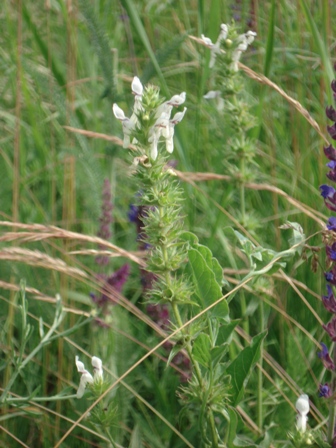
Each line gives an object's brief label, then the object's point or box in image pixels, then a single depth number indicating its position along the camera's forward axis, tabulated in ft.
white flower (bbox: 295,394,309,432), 2.19
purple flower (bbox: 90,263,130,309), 2.74
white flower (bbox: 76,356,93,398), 2.29
